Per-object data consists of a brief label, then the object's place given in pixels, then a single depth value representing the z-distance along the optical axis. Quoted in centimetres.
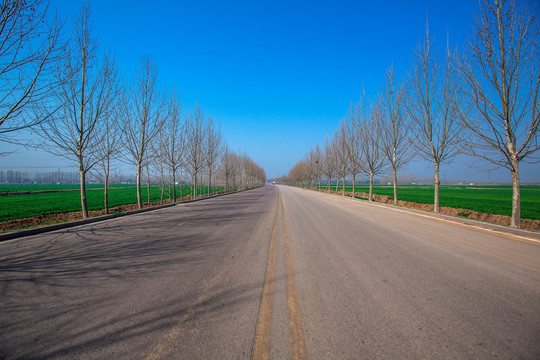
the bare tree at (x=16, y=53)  589
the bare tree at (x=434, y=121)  1392
